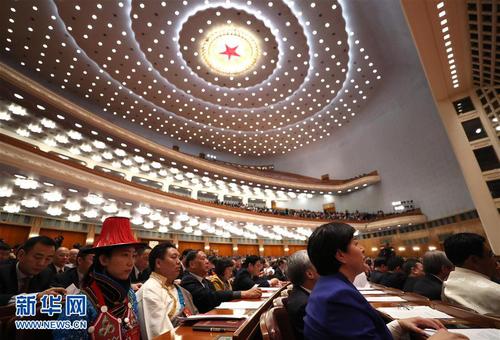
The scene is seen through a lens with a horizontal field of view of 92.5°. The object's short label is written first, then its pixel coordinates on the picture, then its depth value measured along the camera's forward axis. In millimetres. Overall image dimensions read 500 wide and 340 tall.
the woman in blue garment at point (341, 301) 972
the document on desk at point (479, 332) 1032
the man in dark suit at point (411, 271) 3300
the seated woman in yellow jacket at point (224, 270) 4355
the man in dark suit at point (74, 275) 2875
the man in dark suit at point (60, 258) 4090
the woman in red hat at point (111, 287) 1467
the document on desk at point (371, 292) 2720
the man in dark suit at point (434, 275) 2689
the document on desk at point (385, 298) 2137
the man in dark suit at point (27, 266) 2447
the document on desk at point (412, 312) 1430
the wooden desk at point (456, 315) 1208
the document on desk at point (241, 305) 2250
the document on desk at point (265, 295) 2950
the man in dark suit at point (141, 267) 4078
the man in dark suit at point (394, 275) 3838
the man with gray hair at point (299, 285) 1566
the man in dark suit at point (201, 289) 2668
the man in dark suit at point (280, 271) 6473
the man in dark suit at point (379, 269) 4665
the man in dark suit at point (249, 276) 4151
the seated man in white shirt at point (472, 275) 1698
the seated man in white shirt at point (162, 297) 1926
